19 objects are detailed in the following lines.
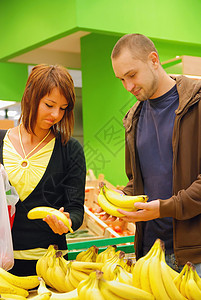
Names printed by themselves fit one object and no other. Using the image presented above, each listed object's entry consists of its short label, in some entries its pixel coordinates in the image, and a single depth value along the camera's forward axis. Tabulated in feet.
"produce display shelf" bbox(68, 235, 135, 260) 7.28
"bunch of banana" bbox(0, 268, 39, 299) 4.95
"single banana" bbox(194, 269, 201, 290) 4.56
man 5.55
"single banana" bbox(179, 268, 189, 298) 4.57
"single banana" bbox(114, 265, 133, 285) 4.71
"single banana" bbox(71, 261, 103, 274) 5.24
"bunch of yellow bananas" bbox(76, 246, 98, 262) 6.05
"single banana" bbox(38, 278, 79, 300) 4.56
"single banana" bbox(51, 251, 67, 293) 5.37
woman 6.43
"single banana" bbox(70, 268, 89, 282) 5.23
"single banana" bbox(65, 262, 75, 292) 5.33
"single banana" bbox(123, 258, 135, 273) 5.38
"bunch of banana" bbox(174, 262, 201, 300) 4.50
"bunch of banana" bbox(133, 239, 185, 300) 4.44
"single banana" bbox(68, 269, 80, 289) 5.28
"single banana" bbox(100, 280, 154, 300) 4.26
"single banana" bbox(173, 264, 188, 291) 4.64
